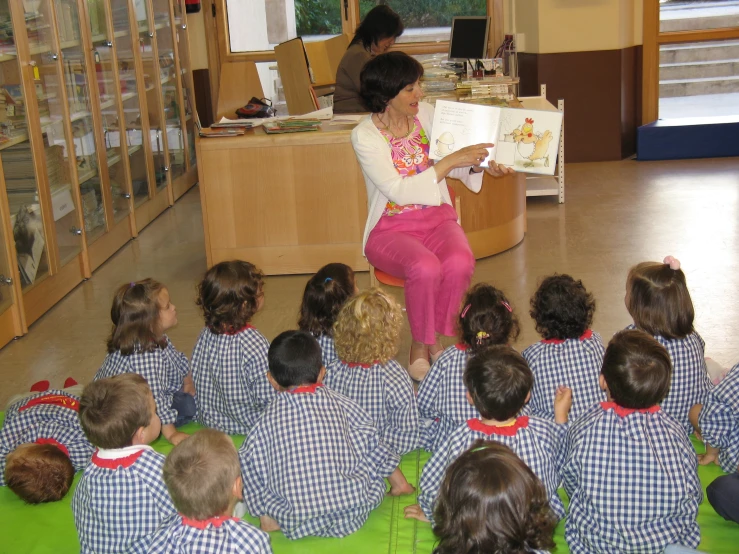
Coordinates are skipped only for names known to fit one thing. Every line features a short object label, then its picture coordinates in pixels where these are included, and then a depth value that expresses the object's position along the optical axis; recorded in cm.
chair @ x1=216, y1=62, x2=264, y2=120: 619
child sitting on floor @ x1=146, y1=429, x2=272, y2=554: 183
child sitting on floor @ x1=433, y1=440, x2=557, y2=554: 160
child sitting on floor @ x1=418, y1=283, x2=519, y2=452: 266
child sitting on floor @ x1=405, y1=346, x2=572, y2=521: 214
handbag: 568
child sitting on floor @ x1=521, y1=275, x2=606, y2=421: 268
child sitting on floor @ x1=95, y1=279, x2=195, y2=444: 294
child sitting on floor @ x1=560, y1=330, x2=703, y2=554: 212
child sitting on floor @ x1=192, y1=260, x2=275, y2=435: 297
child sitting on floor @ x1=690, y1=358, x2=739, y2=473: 249
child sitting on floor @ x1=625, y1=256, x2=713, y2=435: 263
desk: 476
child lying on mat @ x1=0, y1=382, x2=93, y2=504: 268
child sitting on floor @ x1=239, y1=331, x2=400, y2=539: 233
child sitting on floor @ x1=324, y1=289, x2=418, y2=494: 266
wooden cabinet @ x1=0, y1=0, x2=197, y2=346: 421
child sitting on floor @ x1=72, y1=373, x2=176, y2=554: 213
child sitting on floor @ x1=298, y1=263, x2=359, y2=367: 298
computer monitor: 639
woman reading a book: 342
